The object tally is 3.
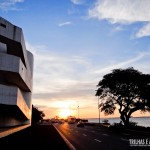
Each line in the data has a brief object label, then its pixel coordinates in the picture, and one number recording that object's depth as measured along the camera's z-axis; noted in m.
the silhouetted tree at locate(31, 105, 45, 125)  68.90
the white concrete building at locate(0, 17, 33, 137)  23.29
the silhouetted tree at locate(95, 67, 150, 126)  33.31
